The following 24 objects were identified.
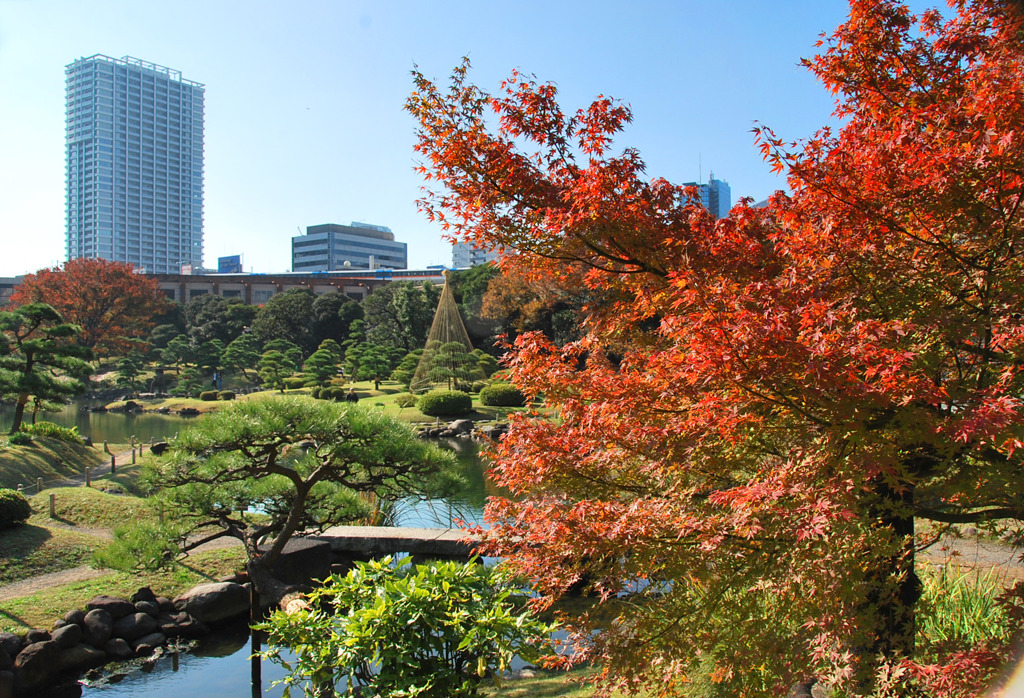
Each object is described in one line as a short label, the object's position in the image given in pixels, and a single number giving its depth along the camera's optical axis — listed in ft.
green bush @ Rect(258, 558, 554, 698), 12.41
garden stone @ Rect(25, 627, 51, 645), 19.71
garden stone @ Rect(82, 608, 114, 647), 20.75
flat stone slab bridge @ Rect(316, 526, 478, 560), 28.09
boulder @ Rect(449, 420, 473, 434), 69.72
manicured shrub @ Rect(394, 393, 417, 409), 81.87
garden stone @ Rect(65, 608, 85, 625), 20.86
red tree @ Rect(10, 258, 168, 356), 108.17
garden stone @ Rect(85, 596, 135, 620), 21.76
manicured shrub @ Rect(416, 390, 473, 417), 77.97
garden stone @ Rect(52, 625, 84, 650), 19.85
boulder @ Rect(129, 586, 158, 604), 23.12
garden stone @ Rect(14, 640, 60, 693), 18.49
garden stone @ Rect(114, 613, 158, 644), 21.45
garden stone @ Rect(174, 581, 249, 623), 23.07
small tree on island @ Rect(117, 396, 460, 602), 19.38
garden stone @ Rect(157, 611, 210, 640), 22.26
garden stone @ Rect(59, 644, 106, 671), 19.65
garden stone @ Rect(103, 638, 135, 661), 20.63
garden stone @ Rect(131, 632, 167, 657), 20.95
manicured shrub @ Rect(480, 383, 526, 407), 80.02
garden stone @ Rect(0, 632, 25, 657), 19.02
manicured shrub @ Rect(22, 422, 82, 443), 49.29
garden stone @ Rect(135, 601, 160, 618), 22.58
